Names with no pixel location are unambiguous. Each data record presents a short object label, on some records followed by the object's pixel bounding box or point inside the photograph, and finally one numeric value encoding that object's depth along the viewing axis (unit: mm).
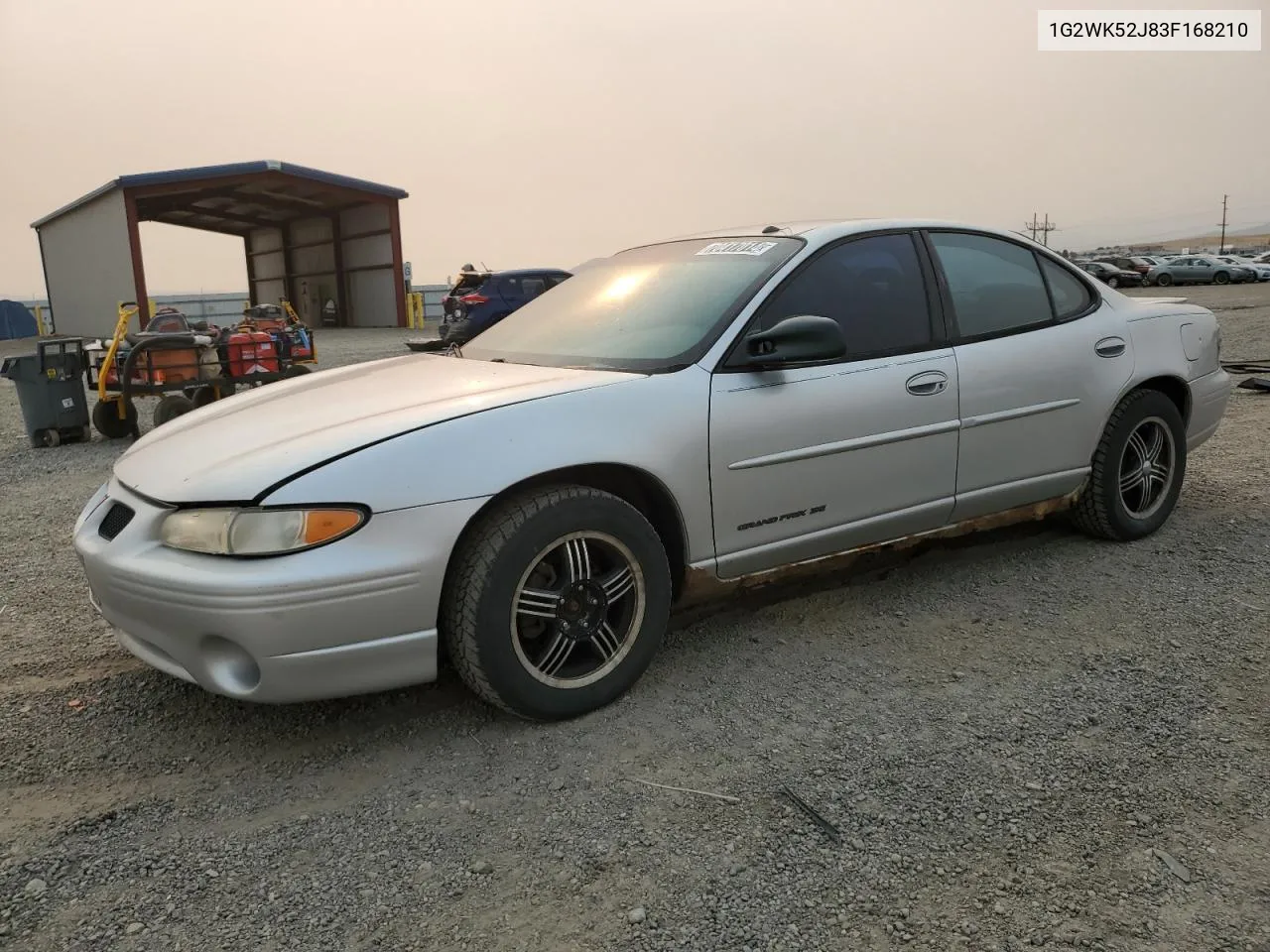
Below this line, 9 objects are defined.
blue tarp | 33969
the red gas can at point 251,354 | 9398
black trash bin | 8500
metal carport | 25109
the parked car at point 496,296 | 18219
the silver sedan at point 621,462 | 2406
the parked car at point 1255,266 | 35812
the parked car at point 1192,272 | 36719
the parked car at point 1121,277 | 38250
